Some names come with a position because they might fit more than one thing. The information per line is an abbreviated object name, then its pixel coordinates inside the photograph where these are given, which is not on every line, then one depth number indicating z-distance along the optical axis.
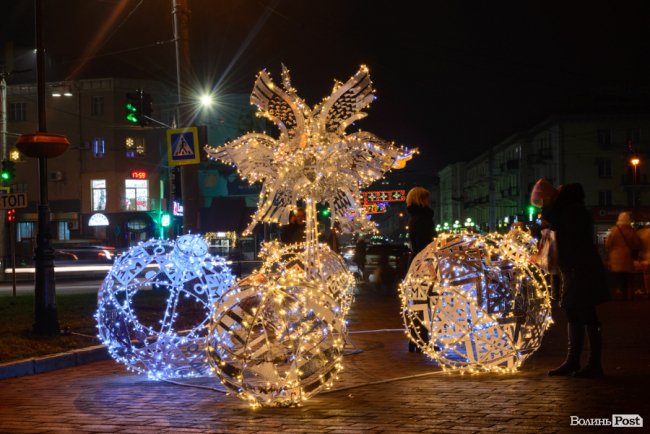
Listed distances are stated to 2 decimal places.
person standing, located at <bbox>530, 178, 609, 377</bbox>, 7.38
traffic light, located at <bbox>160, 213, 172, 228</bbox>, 27.43
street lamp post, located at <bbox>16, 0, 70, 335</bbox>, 11.80
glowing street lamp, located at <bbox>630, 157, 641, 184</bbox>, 36.44
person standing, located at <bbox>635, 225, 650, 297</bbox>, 15.98
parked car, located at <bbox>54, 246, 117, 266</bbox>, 38.88
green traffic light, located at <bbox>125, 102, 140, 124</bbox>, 19.98
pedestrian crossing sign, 14.94
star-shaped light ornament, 9.40
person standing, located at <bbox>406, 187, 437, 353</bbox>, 9.54
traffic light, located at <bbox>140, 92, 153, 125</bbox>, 20.20
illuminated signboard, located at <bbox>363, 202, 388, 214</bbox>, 34.21
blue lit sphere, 8.68
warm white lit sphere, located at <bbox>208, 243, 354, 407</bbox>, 6.57
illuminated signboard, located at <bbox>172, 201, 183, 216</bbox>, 25.65
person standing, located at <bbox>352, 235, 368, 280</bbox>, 25.41
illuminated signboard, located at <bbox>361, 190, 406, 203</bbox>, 39.84
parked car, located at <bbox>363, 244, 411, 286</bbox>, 23.64
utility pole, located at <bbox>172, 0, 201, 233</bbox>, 14.84
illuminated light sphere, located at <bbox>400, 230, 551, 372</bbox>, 7.75
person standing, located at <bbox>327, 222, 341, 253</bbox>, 15.38
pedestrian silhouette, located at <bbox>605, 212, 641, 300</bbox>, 15.95
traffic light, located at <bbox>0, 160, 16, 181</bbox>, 29.16
